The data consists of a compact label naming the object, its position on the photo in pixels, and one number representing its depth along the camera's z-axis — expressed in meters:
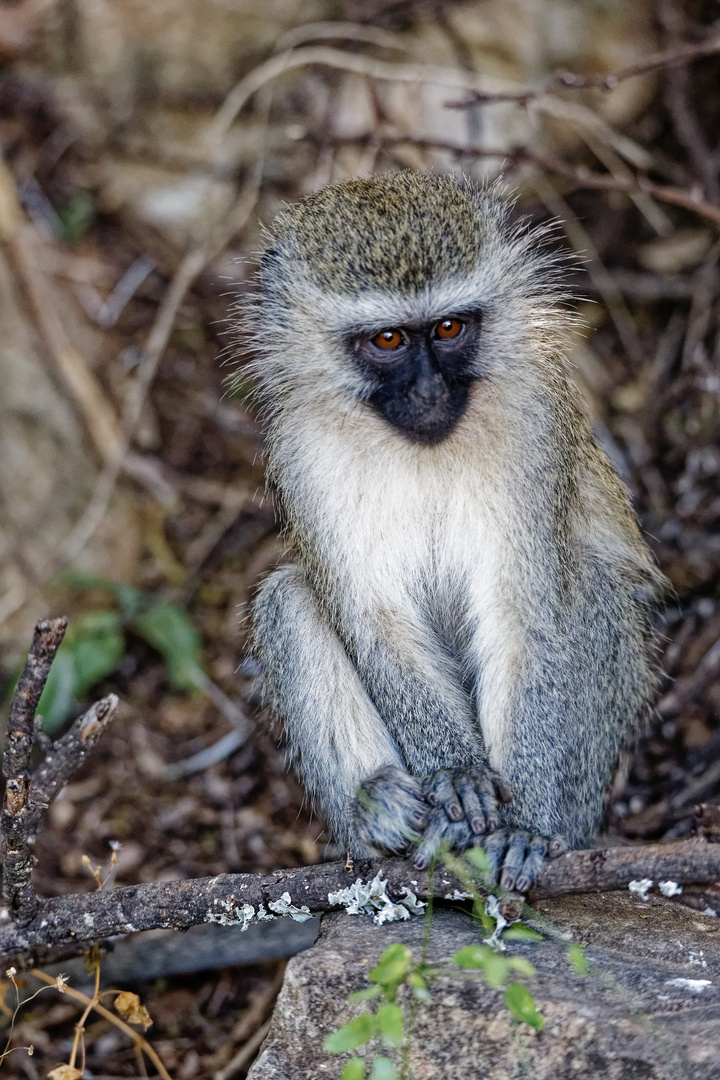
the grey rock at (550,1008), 4.75
